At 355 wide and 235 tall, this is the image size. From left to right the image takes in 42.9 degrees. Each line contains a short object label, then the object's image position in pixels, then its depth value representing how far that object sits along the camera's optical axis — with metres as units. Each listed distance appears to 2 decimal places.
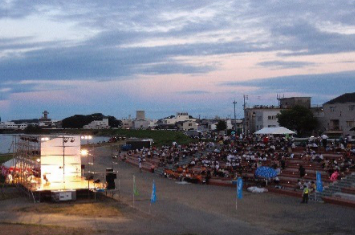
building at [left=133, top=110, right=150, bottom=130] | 192.00
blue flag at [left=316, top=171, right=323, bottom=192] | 23.93
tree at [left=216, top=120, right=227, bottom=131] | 120.01
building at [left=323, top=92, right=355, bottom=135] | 56.50
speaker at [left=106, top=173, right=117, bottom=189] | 26.12
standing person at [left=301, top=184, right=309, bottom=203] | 23.08
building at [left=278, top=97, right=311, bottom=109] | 81.94
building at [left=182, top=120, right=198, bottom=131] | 153.40
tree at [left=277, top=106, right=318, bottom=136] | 63.38
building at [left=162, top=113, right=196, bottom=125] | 182.49
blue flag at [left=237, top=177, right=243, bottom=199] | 22.34
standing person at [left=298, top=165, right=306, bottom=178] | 27.69
